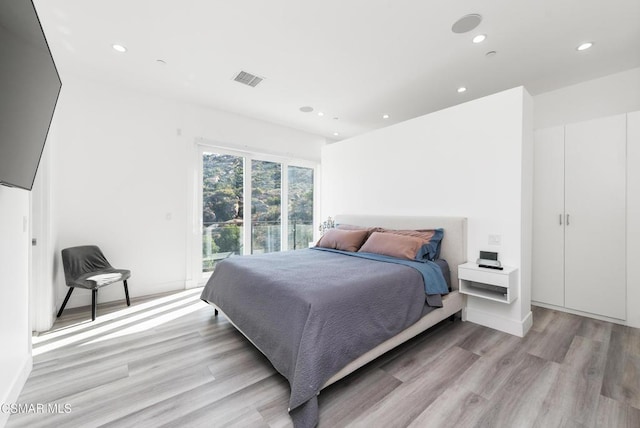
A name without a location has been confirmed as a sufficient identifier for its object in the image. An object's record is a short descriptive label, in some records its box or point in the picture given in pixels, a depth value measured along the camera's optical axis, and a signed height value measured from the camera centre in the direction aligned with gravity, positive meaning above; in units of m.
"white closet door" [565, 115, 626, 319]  2.77 -0.03
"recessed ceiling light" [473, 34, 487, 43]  2.44 +1.63
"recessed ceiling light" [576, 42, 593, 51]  2.55 +1.64
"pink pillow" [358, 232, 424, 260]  2.78 -0.35
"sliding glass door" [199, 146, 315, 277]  4.26 +0.16
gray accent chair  2.77 -0.68
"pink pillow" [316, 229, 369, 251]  3.38 -0.34
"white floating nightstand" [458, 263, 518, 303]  2.45 -0.66
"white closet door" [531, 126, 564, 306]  3.11 -0.03
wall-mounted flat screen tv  1.06 +0.58
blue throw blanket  2.43 -0.56
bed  1.56 -0.70
